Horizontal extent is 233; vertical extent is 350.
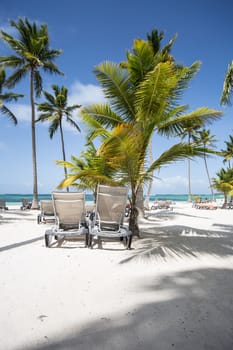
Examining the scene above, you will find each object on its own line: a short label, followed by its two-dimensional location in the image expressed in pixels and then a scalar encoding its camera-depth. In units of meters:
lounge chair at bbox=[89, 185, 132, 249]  5.25
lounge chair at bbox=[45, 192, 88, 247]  5.14
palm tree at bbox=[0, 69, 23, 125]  15.62
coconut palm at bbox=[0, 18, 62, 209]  17.02
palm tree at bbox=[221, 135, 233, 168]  38.20
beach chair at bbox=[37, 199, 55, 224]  8.77
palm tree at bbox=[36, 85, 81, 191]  24.00
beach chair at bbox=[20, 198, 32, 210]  17.98
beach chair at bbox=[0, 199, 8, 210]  14.95
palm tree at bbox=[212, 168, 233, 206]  25.56
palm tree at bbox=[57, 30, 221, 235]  5.16
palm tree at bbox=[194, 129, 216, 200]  36.06
